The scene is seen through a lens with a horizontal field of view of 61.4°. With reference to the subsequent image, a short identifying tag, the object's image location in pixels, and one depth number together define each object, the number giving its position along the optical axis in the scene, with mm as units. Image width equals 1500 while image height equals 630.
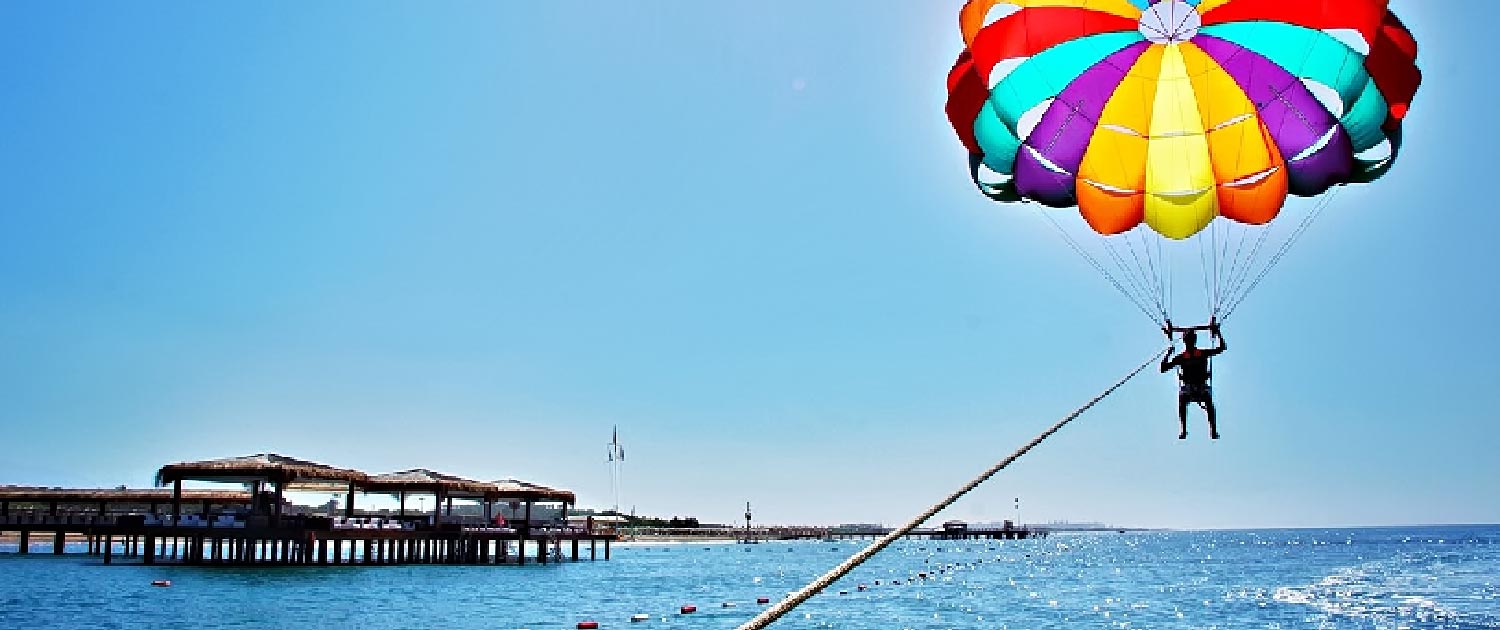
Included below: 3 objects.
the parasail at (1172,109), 14094
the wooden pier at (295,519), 41094
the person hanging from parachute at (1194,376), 13844
